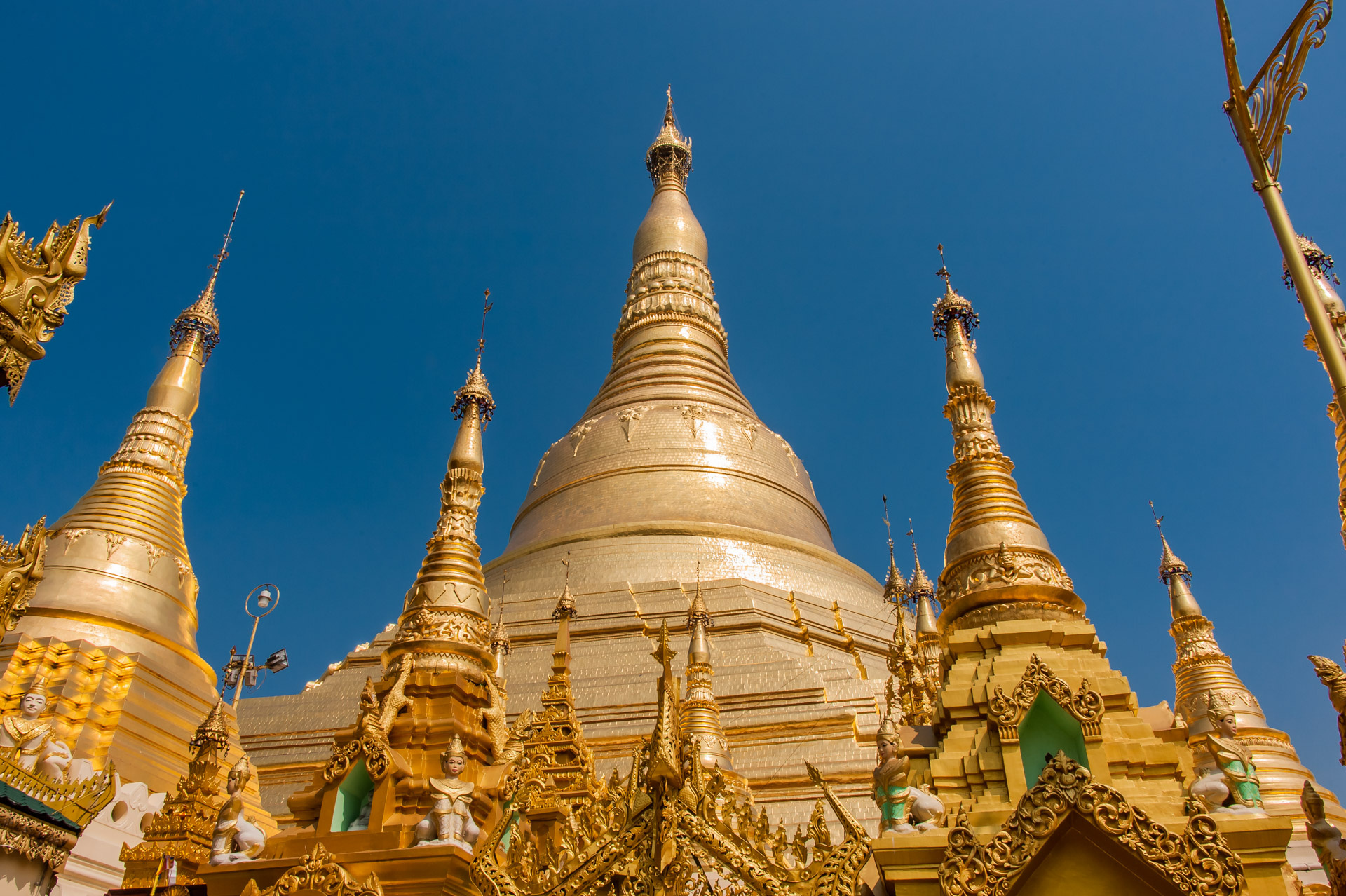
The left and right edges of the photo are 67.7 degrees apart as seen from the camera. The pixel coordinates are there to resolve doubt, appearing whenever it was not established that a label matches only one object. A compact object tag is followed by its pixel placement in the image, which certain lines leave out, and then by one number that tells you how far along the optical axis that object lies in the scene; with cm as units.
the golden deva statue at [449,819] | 715
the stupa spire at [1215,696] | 1412
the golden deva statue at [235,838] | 767
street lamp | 1788
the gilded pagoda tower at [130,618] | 1363
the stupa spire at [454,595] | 1062
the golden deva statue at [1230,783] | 604
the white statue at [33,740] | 912
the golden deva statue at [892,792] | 612
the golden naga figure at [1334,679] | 701
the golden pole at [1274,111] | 598
